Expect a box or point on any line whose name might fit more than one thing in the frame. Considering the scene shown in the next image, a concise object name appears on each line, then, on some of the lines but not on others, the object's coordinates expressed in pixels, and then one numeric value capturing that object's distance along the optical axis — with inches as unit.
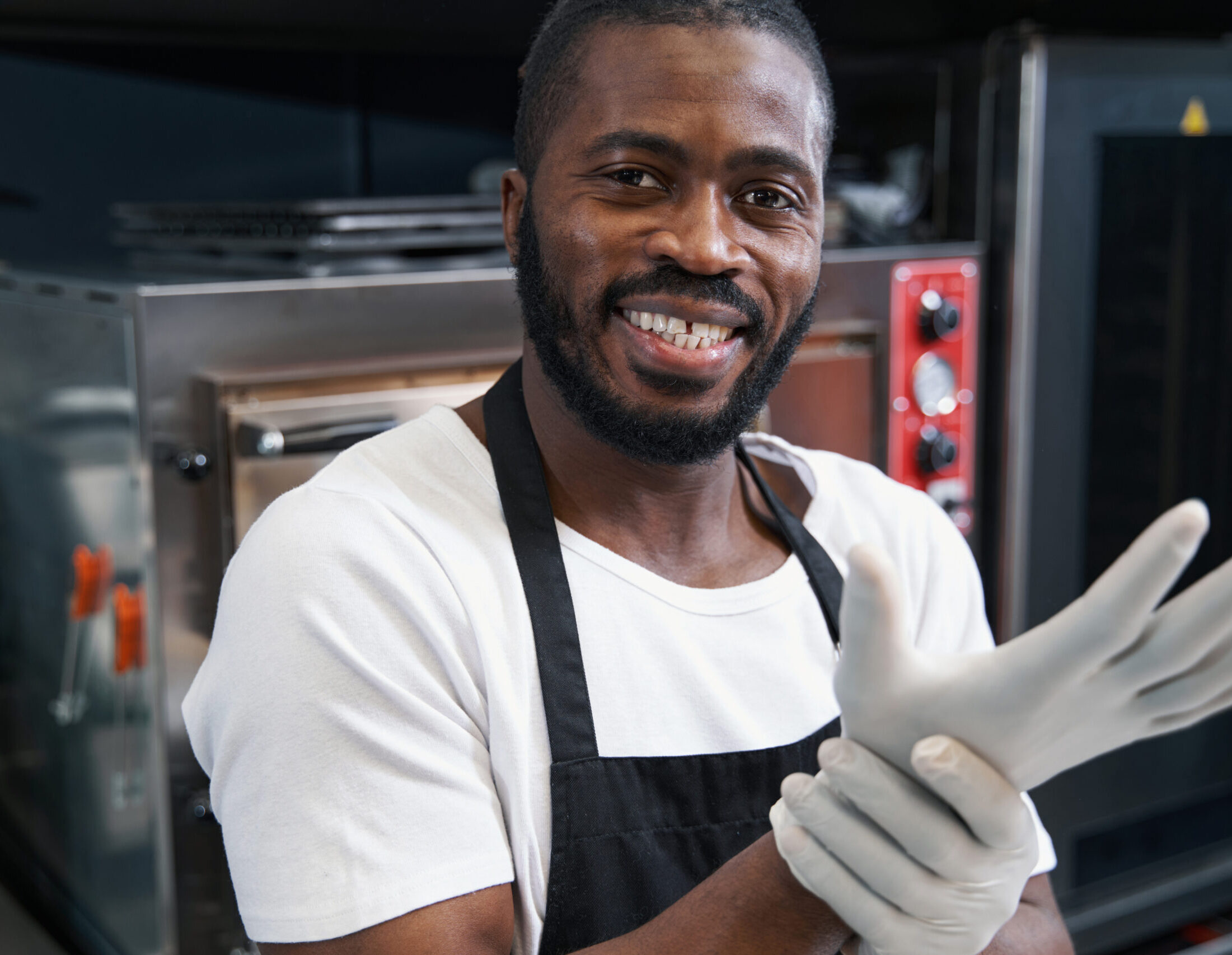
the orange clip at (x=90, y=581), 54.6
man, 32.8
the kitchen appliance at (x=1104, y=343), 76.2
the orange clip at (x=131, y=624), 52.2
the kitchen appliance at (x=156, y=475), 50.0
